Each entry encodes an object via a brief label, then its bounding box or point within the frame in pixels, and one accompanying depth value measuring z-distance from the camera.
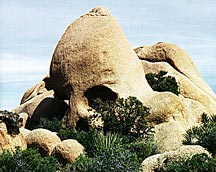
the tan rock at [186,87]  35.62
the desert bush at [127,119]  26.89
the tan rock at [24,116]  33.85
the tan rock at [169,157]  16.71
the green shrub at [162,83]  33.03
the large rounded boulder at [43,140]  23.27
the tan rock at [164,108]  28.14
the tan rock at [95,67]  29.17
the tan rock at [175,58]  38.81
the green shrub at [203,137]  18.54
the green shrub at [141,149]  20.95
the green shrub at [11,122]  22.48
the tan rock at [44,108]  34.09
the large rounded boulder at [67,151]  21.78
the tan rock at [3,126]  22.24
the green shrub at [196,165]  14.77
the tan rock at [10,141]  21.72
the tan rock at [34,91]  40.69
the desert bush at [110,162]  15.11
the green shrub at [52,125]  29.36
